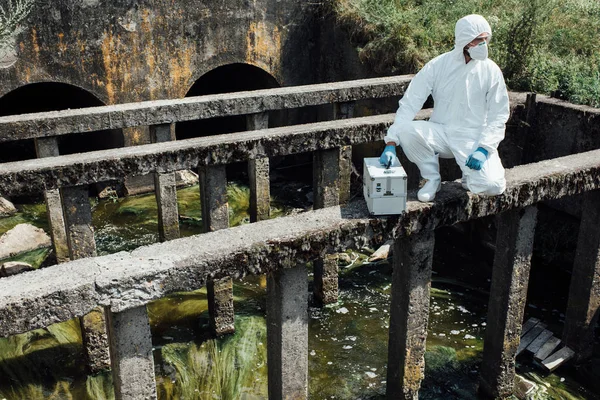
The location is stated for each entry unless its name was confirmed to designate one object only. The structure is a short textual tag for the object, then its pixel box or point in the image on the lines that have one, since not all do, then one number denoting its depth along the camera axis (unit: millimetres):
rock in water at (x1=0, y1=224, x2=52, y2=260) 9305
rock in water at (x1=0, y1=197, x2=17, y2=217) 11023
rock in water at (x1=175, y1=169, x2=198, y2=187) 12070
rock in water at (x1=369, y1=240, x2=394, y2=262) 8898
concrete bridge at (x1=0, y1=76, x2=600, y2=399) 3689
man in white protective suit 4379
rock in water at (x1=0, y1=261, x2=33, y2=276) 8422
